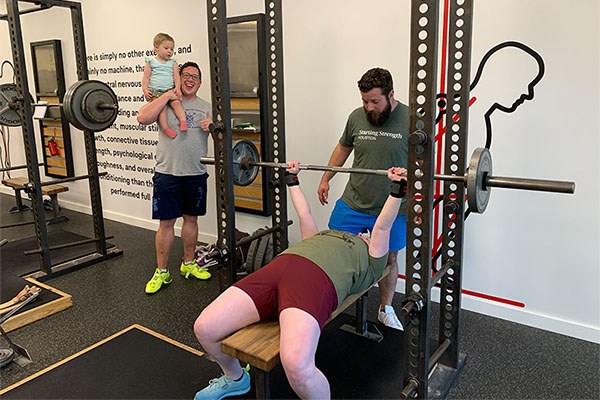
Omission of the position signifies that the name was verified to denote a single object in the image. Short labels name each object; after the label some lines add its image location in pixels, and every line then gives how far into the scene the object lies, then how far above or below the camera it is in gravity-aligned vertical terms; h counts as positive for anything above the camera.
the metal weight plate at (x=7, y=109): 3.66 -0.03
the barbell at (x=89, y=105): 3.18 +0.00
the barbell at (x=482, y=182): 1.55 -0.29
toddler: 3.04 +0.16
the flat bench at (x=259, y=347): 1.60 -0.84
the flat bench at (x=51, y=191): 4.77 -0.85
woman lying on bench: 1.65 -0.73
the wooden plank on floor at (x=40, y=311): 2.64 -1.18
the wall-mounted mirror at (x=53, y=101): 4.96 +0.04
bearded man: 2.32 -0.31
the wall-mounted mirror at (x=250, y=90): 3.32 +0.08
